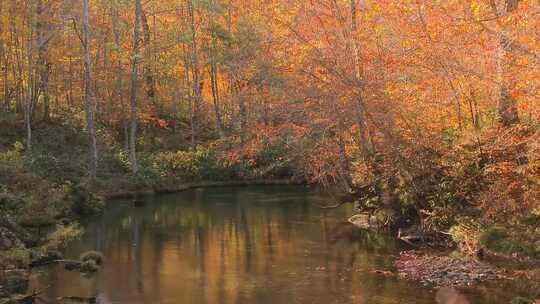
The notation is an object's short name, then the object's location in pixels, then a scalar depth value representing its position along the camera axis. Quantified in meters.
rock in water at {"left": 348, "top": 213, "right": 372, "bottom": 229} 24.48
